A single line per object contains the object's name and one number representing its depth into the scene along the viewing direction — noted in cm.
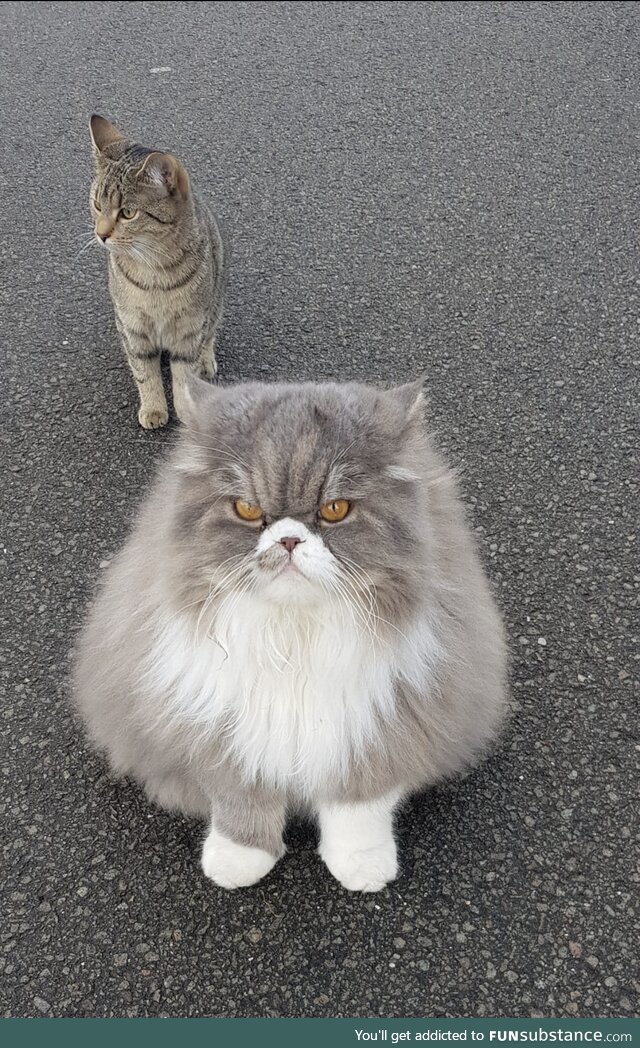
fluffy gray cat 58
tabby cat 102
